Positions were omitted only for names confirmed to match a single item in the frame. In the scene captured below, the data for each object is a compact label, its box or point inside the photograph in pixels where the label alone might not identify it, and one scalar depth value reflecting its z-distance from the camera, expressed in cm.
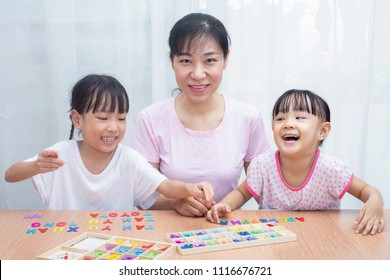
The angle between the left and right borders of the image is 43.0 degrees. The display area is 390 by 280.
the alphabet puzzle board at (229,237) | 105
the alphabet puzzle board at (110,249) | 101
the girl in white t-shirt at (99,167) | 145
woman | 162
